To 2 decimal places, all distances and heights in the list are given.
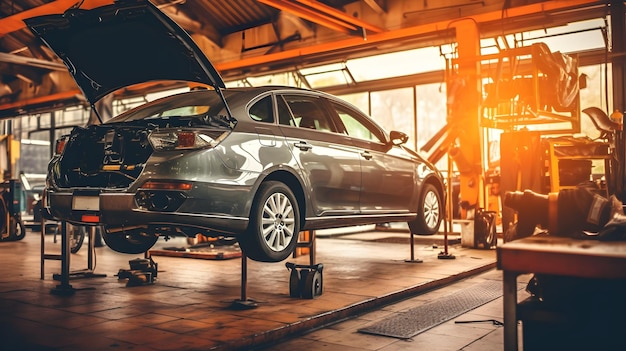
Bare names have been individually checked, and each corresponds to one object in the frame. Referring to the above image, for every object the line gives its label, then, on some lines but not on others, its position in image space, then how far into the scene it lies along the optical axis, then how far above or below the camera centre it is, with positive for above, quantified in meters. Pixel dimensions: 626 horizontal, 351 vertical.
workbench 1.86 -0.25
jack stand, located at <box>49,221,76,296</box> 4.82 -0.75
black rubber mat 3.90 -0.98
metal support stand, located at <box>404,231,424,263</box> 6.79 -0.86
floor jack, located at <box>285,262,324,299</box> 4.62 -0.77
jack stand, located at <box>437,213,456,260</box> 7.13 -0.84
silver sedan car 3.85 +0.28
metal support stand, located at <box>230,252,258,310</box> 4.24 -0.86
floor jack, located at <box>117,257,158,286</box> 5.23 -0.79
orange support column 8.49 +0.91
